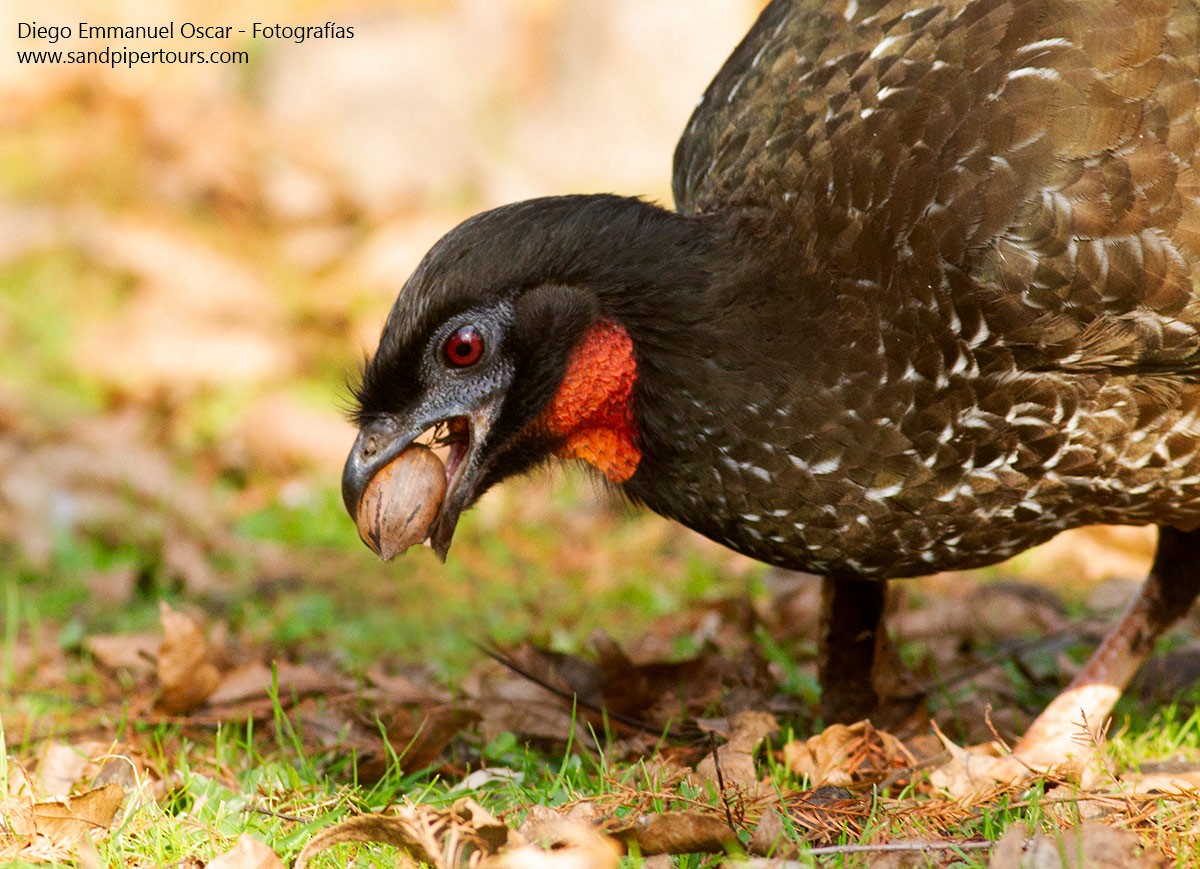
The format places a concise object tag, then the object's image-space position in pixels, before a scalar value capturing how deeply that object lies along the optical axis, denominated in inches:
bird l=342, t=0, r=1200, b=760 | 274.2
